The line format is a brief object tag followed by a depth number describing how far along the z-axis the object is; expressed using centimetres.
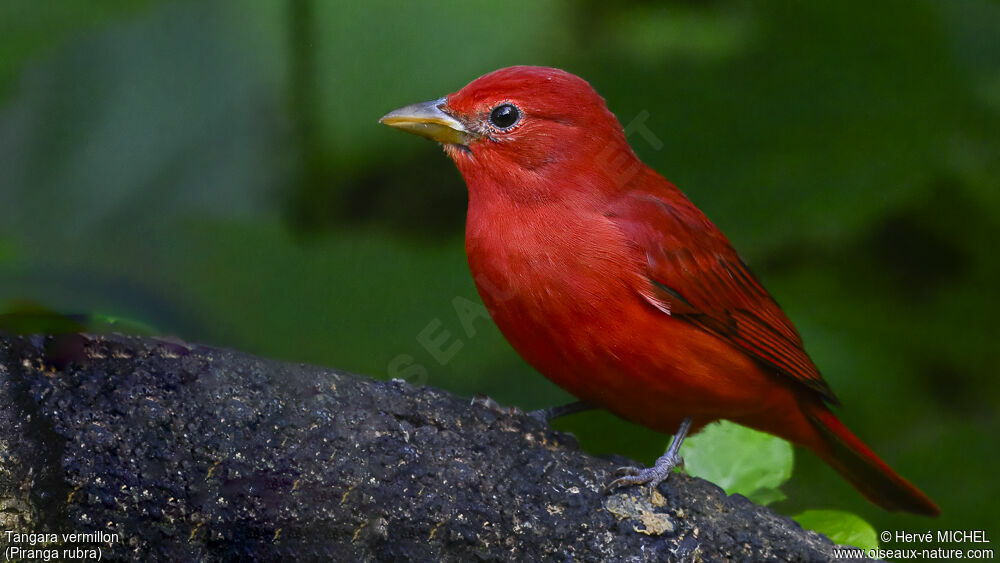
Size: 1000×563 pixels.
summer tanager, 307
